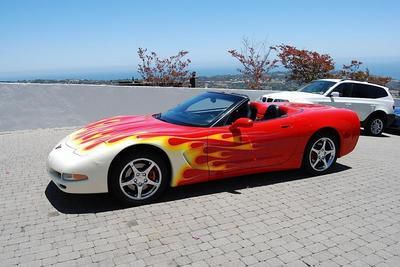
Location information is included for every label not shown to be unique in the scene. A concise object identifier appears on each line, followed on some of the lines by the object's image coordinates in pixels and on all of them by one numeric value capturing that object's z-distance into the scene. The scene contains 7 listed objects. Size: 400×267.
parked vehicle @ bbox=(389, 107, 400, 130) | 11.53
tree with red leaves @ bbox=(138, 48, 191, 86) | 14.64
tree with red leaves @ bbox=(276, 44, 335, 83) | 18.19
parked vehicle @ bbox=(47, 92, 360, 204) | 4.32
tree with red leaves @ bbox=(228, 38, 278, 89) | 17.17
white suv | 10.61
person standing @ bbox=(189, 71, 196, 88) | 13.09
